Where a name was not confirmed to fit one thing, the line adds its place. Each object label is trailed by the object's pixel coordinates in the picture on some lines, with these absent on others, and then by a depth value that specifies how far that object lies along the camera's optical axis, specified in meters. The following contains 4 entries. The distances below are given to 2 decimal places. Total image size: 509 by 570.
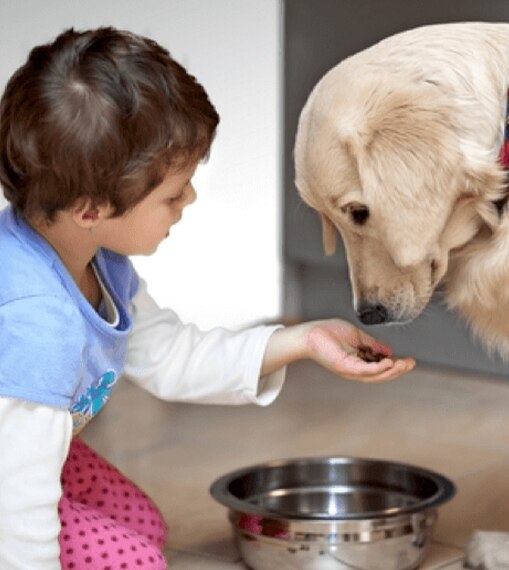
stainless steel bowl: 2.20
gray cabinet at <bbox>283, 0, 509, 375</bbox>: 3.02
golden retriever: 2.10
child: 2.00
